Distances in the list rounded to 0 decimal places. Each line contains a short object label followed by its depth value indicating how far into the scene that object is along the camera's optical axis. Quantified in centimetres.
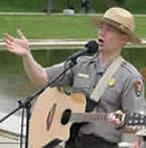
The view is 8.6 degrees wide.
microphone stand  634
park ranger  616
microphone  627
